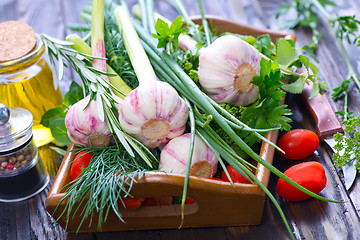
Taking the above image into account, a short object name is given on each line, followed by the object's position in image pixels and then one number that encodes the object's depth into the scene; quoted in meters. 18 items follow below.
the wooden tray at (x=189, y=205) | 0.77
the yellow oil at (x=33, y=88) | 1.04
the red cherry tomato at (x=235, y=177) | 0.85
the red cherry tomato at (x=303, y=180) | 0.85
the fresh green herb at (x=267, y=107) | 0.88
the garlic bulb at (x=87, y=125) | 0.86
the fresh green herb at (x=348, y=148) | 0.88
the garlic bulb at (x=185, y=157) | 0.82
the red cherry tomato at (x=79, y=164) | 0.87
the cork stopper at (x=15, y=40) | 1.04
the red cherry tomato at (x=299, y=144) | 0.94
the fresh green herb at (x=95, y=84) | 0.83
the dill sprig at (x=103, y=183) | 0.77
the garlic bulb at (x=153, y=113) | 0.81
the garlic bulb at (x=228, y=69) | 0.87
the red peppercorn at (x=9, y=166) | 0.93
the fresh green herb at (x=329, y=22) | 1.14
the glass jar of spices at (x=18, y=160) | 0.90
